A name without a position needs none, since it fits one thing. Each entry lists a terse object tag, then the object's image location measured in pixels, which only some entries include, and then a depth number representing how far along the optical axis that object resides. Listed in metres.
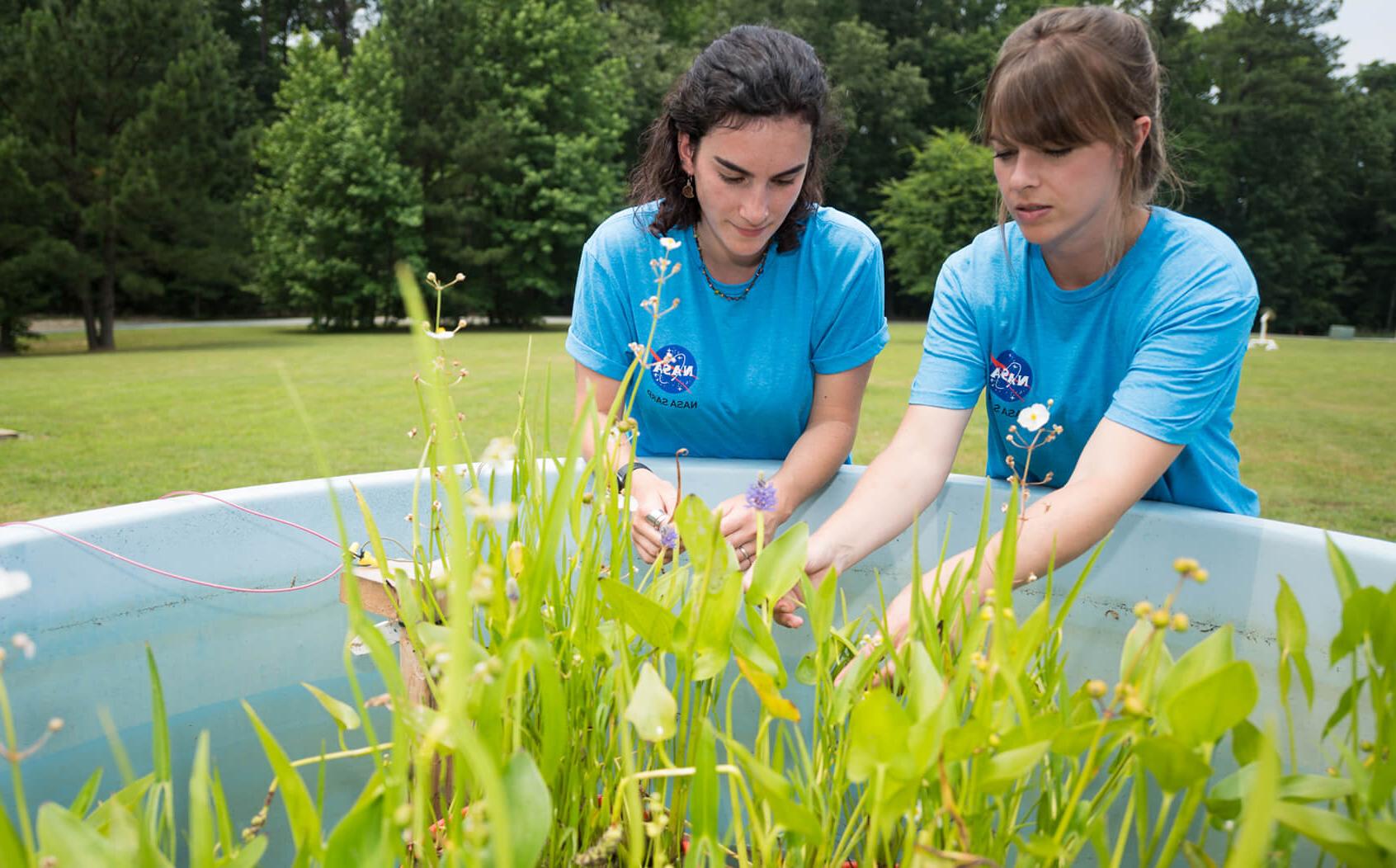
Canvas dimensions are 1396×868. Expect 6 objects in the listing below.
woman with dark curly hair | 1.67
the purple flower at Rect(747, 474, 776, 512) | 0.81
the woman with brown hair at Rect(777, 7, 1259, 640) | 1.19
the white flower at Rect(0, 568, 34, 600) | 0.58
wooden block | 1.19
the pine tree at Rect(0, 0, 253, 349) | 12.61
